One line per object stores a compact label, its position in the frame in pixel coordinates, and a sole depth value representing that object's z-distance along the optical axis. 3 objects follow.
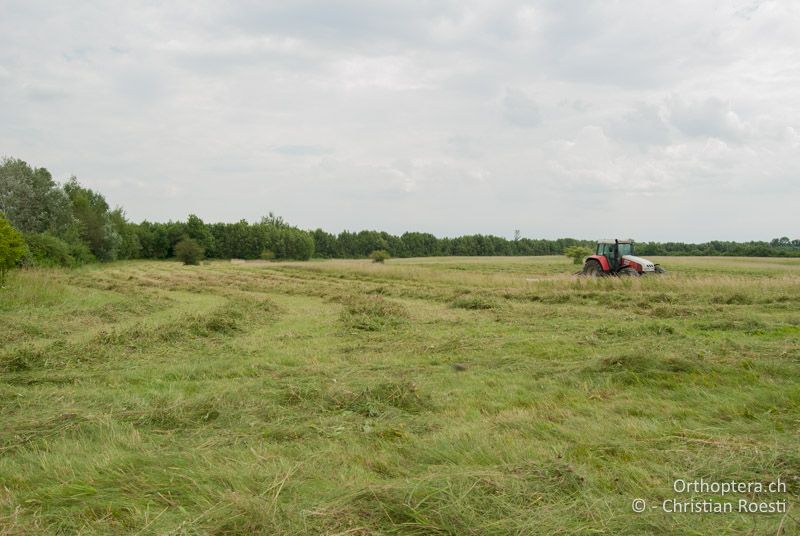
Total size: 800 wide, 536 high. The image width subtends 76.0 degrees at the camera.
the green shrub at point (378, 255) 60.06
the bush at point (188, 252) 58.16
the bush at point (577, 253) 53.75
